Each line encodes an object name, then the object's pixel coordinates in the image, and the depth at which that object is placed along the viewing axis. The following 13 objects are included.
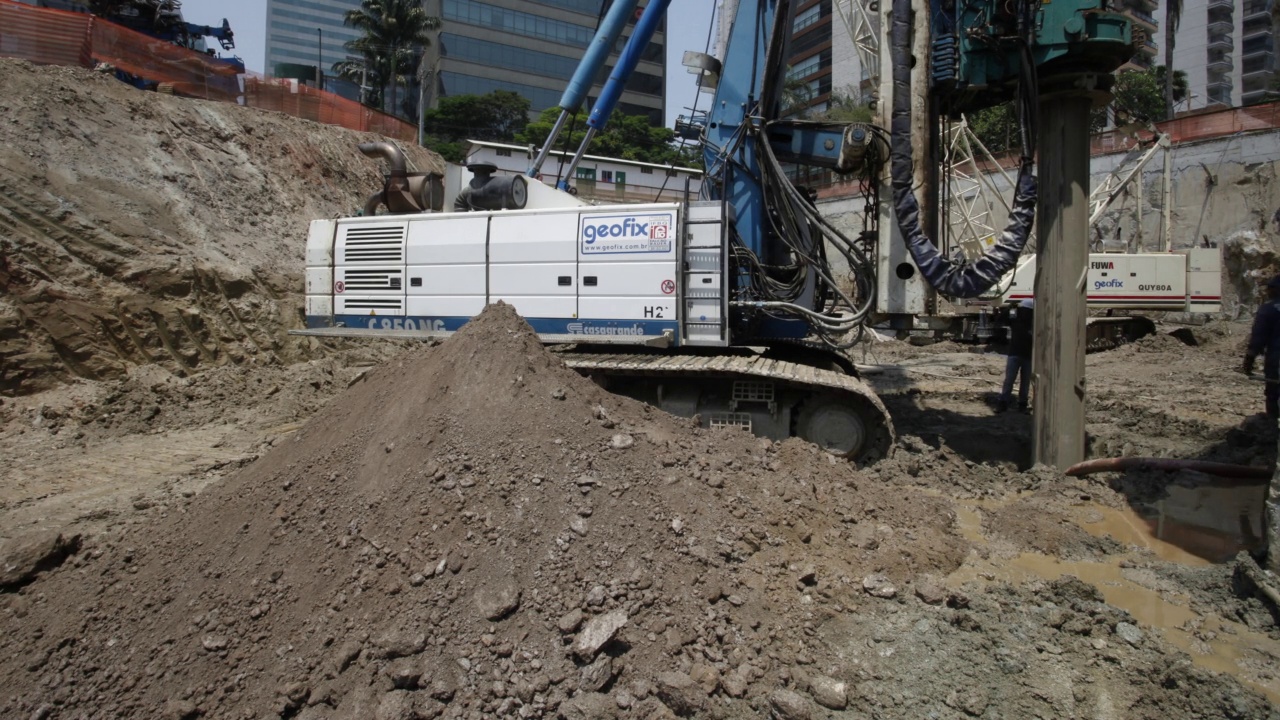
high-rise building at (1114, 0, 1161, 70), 47.04
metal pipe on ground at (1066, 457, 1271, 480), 5.84
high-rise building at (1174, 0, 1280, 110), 57.91
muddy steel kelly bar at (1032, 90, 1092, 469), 6.00
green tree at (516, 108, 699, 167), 42.47
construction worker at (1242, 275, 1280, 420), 7.09
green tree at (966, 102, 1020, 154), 30.12
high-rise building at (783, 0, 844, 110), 59.75
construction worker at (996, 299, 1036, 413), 8.75
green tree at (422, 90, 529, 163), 46.34
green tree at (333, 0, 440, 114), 40.72
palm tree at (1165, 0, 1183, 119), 33.53
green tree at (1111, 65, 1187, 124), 36.25
